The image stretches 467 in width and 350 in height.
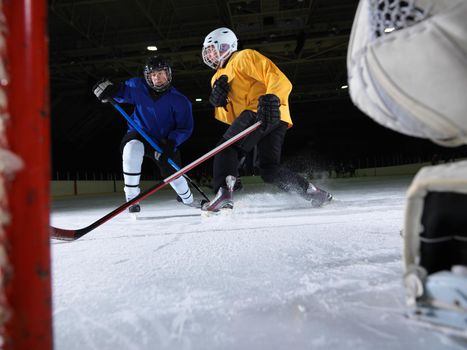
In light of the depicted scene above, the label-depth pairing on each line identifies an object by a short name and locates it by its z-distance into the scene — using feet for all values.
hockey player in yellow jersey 6.91
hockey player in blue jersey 8.04
